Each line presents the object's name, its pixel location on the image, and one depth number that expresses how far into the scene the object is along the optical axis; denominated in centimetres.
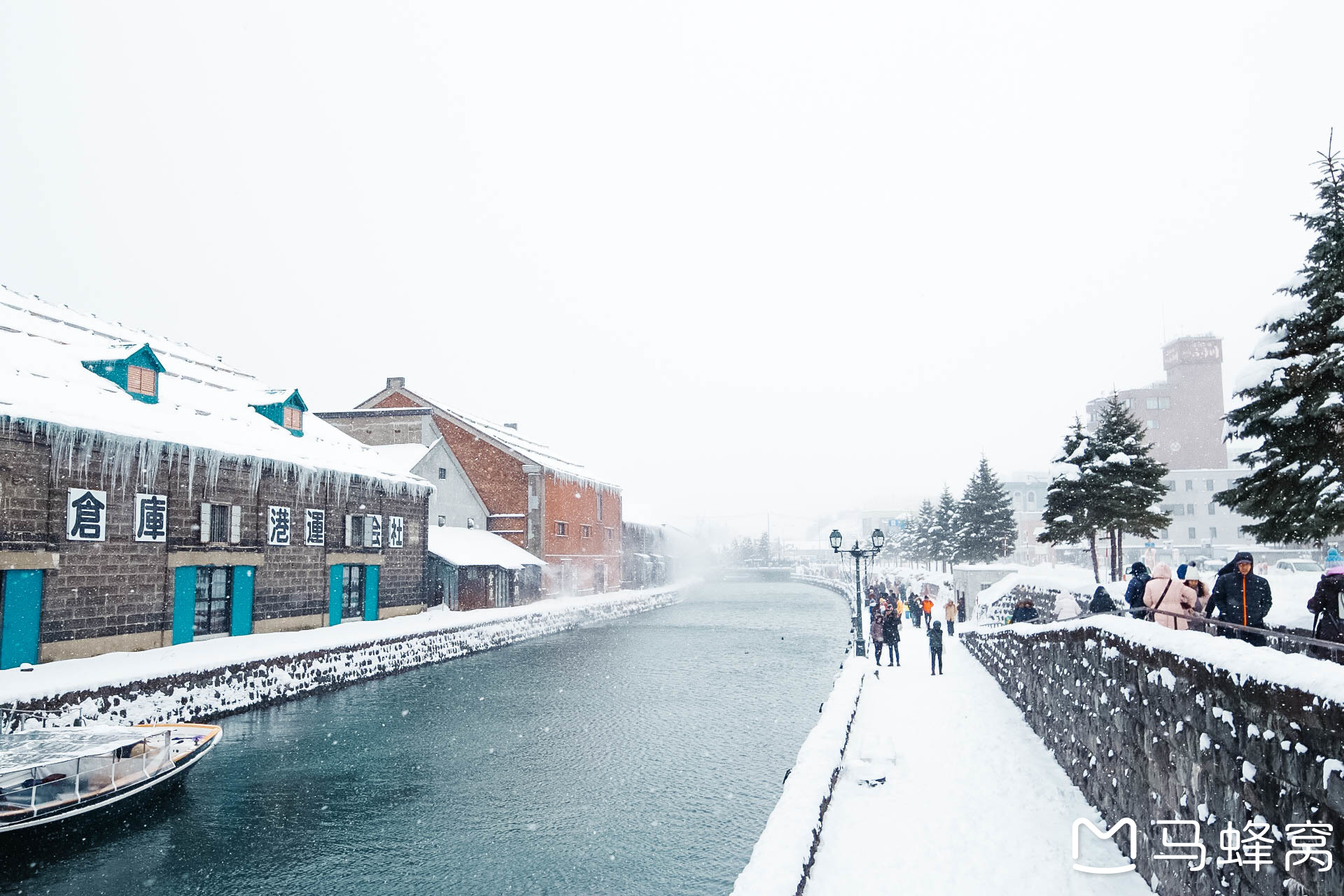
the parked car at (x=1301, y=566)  4265
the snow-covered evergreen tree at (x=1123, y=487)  2927
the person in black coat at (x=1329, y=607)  773
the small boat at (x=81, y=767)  1014
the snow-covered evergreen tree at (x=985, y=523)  5228
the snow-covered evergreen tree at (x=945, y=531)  5884
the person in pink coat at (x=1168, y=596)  850
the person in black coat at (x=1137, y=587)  1041
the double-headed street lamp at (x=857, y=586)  2222
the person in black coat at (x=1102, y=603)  1167
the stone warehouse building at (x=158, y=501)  1723
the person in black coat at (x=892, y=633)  2075
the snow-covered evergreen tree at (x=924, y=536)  6681
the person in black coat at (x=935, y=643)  1927
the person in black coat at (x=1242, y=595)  798
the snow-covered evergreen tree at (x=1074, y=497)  2995
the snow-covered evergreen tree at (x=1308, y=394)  1448
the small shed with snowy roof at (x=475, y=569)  3656
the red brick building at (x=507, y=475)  4209
